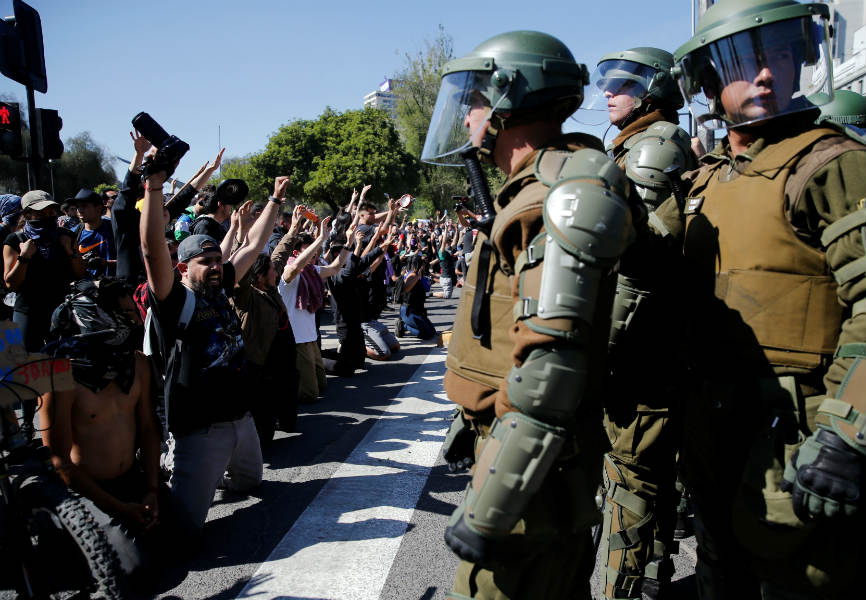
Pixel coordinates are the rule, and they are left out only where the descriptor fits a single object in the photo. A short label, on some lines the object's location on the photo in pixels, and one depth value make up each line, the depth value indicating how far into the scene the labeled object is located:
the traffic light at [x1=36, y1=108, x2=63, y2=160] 6.25
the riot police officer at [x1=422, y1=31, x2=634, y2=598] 1.55
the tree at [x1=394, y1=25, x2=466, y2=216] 41.91
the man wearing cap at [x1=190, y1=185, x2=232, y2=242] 4.96
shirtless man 3.01
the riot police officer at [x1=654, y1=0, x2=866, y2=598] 1.73
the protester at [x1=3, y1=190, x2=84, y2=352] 5.53
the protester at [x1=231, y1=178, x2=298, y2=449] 4.97
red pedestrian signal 6.20
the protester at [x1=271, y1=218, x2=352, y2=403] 6.45
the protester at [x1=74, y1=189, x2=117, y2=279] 6.41
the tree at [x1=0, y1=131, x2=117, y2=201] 36.72
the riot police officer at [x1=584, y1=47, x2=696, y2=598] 2.38
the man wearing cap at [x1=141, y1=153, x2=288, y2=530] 3.57
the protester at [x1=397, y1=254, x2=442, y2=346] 10.48
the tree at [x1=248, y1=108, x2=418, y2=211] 40.84
